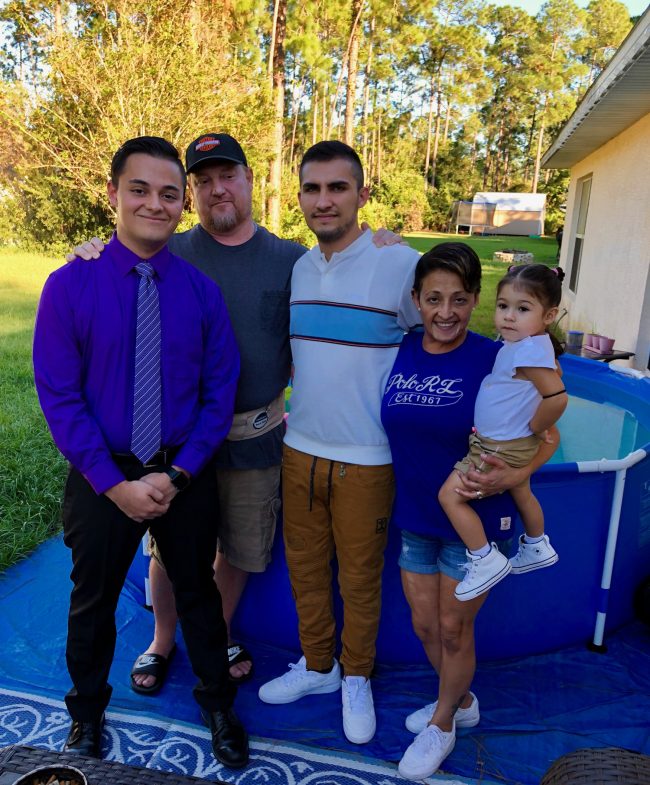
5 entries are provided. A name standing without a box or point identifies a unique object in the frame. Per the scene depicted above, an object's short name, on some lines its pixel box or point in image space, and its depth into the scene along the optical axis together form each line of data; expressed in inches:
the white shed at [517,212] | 1419.3
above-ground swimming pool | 104.7
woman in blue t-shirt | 78.7
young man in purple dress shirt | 77.1
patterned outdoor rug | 87.1
